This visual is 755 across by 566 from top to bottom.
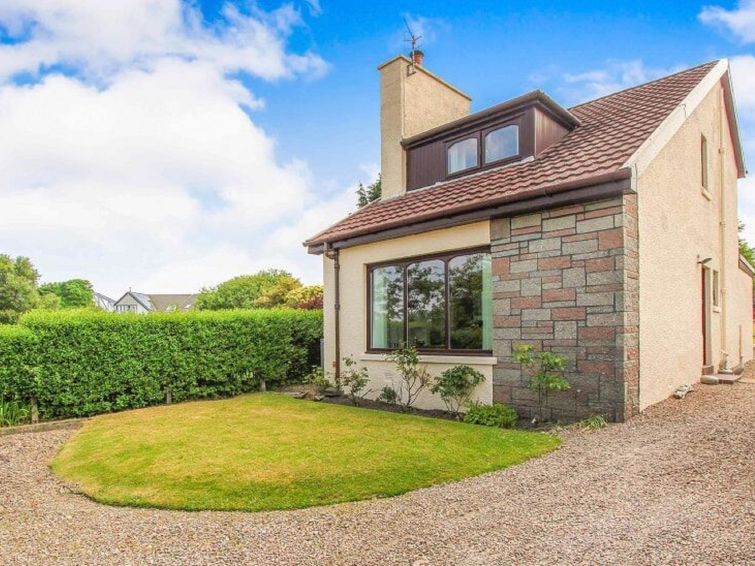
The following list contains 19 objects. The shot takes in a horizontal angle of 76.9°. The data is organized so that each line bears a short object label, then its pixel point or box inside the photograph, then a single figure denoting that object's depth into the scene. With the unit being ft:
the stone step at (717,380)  32.46
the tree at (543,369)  23.41
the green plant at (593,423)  22.13
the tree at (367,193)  95.71
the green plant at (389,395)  32.48
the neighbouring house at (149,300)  197.88
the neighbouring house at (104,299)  177.06
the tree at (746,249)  94.71
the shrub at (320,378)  37.17
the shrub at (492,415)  24.75
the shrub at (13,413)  28.43
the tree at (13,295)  102.99
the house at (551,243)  23.65
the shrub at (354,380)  33.12
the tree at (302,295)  70.21
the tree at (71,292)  213.87
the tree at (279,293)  86.07
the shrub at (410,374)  30.14
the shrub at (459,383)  27.89
